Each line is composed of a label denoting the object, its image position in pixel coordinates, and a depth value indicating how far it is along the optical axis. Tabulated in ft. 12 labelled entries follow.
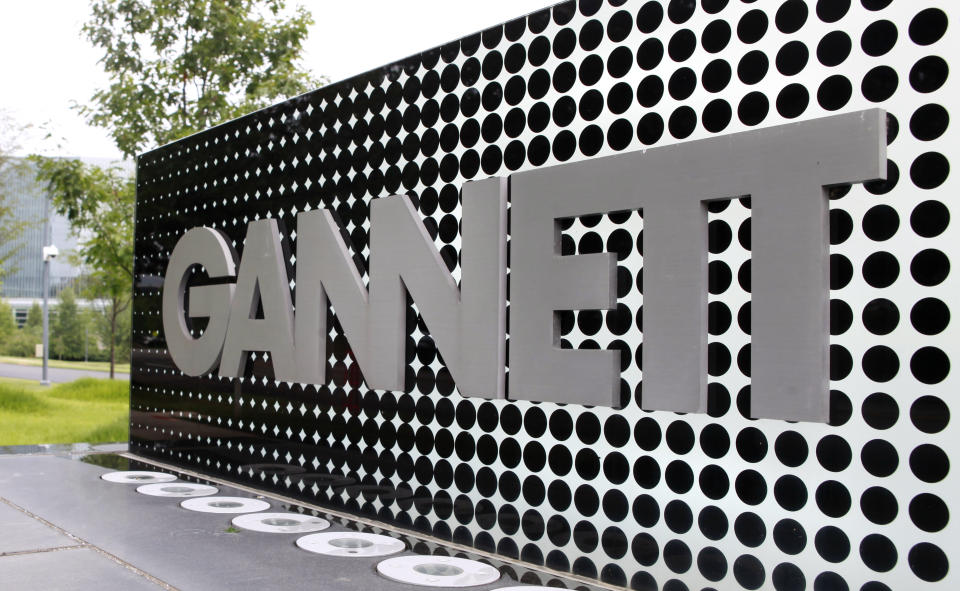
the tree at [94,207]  37.09
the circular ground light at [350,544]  13.76
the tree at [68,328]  119.75
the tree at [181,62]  38.34
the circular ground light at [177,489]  18.57
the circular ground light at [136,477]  20.16
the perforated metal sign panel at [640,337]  9.31
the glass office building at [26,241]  61.62
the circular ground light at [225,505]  17.03
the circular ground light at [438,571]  12.04
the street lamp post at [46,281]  67.62
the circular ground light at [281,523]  15.37
